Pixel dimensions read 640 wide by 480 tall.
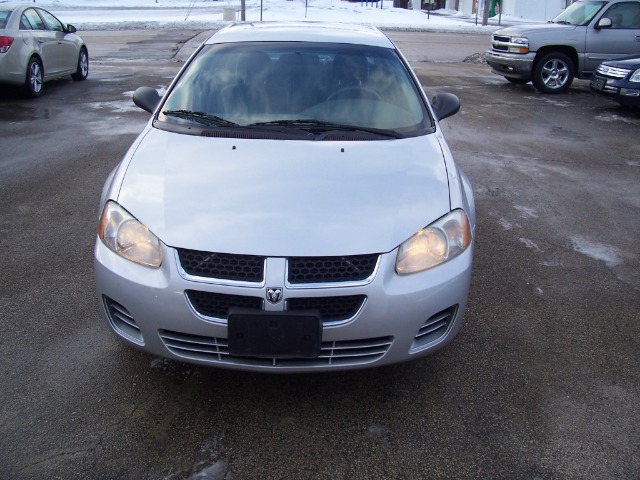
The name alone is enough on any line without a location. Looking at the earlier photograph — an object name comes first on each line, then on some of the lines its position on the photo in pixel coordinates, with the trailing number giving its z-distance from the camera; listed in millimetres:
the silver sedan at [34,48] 10406
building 39250
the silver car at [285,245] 2701
